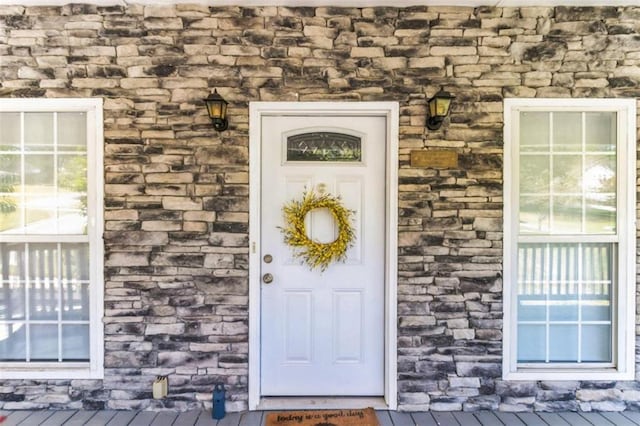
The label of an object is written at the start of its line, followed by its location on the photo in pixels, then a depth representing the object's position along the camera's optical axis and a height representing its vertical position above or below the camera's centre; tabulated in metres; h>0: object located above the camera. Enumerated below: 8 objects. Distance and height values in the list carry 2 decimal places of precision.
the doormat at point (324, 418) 2.31 -1.37
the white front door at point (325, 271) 2.63 -0.45
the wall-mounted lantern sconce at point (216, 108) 2.38 +0.68
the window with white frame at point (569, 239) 2.57 -0.20
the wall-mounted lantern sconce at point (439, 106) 2.37 +0.70
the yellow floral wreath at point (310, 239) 2.58 -0.16
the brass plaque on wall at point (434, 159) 2.54 +0.36
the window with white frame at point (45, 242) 2.58 -0.24
